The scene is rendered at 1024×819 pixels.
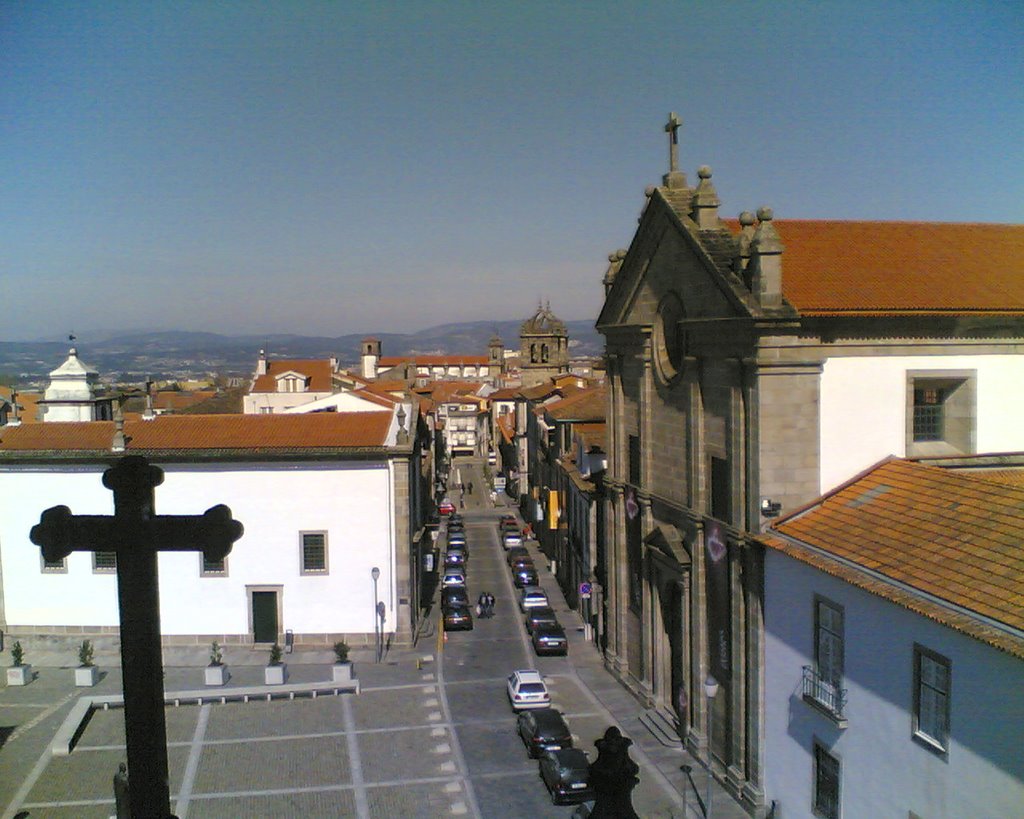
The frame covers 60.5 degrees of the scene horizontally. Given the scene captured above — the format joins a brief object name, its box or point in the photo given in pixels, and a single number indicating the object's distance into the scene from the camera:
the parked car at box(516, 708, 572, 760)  25.69
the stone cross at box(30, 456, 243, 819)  5.35
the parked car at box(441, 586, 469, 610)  42.14
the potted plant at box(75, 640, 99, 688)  33.16
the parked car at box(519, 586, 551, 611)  43.16
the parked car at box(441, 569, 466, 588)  47.37
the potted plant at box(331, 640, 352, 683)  32.56
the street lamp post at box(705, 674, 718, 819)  21.86
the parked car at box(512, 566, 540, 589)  49.12
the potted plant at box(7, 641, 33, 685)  33.34
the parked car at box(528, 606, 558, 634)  38.52
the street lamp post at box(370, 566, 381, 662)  36.06
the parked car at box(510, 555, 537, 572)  51.28
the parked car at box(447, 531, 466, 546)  59.84
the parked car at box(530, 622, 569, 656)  36.50
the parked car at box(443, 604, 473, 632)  40.38
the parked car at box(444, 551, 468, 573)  51.98
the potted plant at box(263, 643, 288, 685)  32.44
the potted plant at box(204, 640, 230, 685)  32.34
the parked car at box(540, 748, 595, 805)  22.80
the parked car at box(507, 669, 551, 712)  29.75
